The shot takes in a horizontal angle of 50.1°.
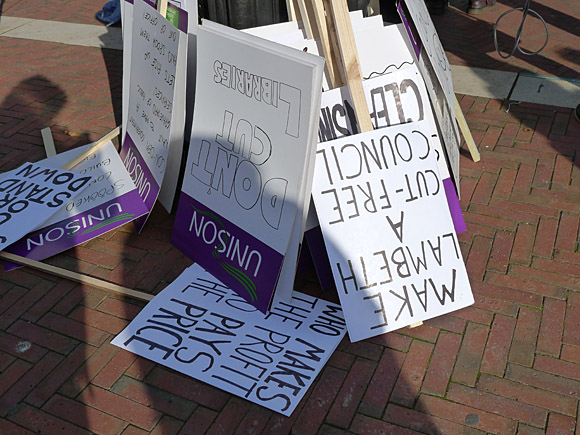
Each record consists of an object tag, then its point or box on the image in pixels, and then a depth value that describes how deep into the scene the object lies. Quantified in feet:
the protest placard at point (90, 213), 12.41
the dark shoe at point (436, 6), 23.32
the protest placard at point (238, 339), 9.26
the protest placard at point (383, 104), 10.52
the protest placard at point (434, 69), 11.64
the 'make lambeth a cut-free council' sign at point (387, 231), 9.84
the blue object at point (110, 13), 24.08
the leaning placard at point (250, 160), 9.44
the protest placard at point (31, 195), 12.50
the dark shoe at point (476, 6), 23.27
